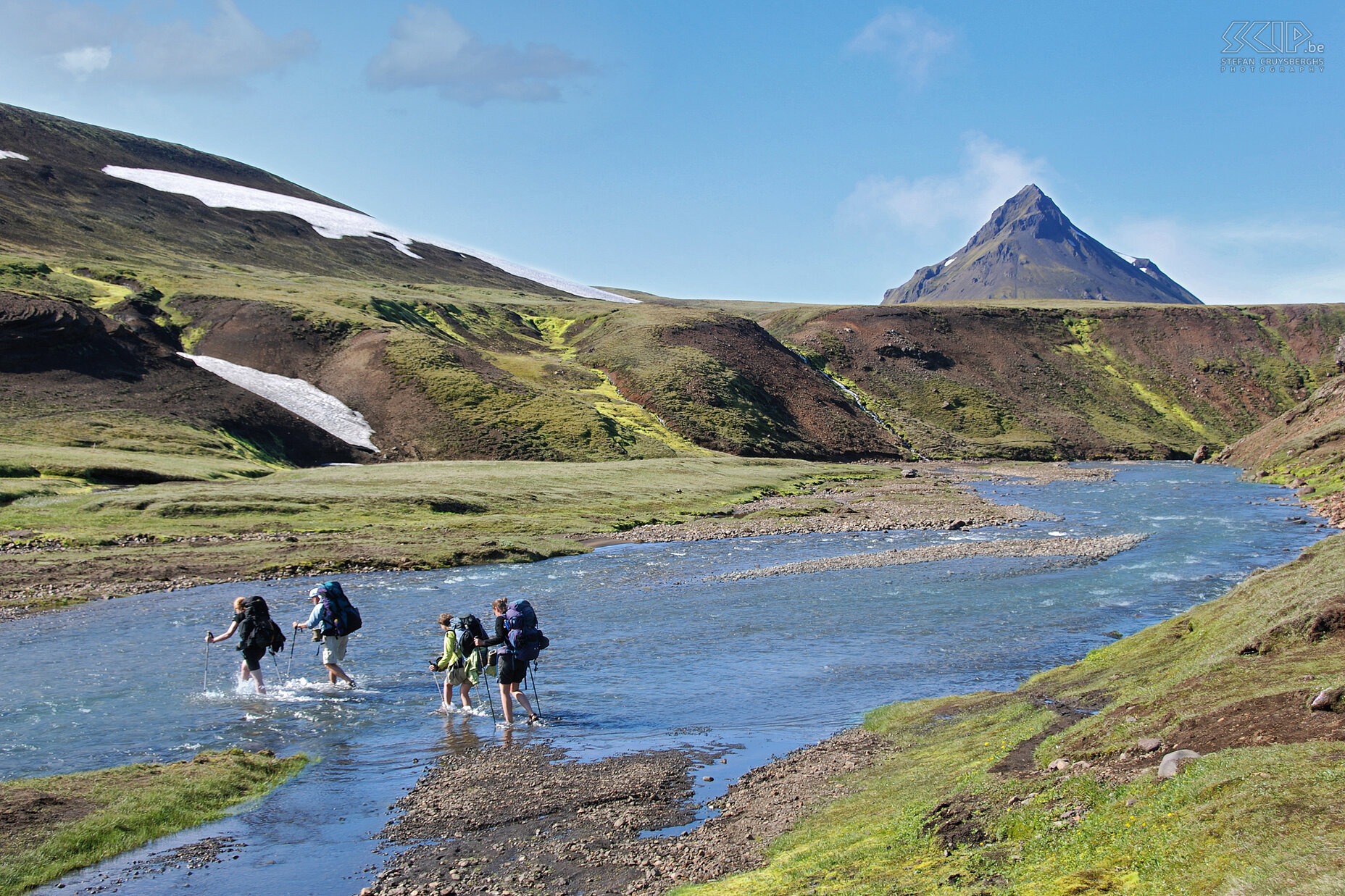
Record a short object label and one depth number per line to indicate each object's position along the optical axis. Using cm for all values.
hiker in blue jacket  2392
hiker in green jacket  2219
